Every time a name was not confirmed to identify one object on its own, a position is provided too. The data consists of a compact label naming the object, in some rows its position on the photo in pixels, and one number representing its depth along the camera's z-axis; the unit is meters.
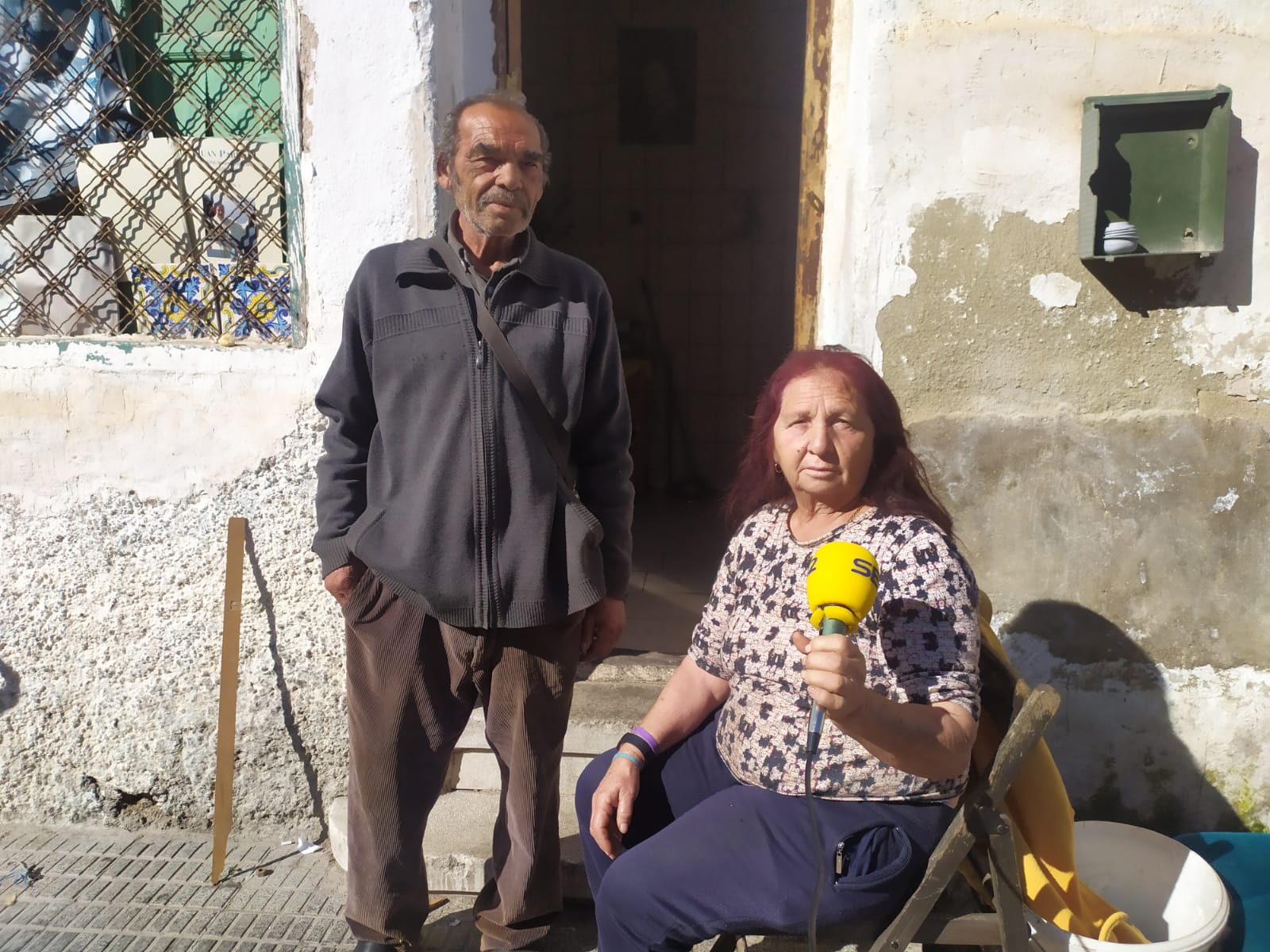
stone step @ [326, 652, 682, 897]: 2.77
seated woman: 1.70
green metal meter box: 2.55
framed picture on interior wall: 6.37
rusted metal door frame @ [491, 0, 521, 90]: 2.91
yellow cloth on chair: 1.92
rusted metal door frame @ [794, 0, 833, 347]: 2.81
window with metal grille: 3.11
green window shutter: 3.10
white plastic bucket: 2.23
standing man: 2.14
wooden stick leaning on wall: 2.93
